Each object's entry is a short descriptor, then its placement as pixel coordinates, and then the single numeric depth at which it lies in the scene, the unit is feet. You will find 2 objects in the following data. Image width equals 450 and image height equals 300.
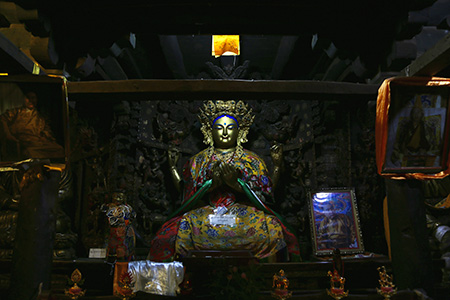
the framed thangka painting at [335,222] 19.79
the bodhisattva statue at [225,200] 19.62
